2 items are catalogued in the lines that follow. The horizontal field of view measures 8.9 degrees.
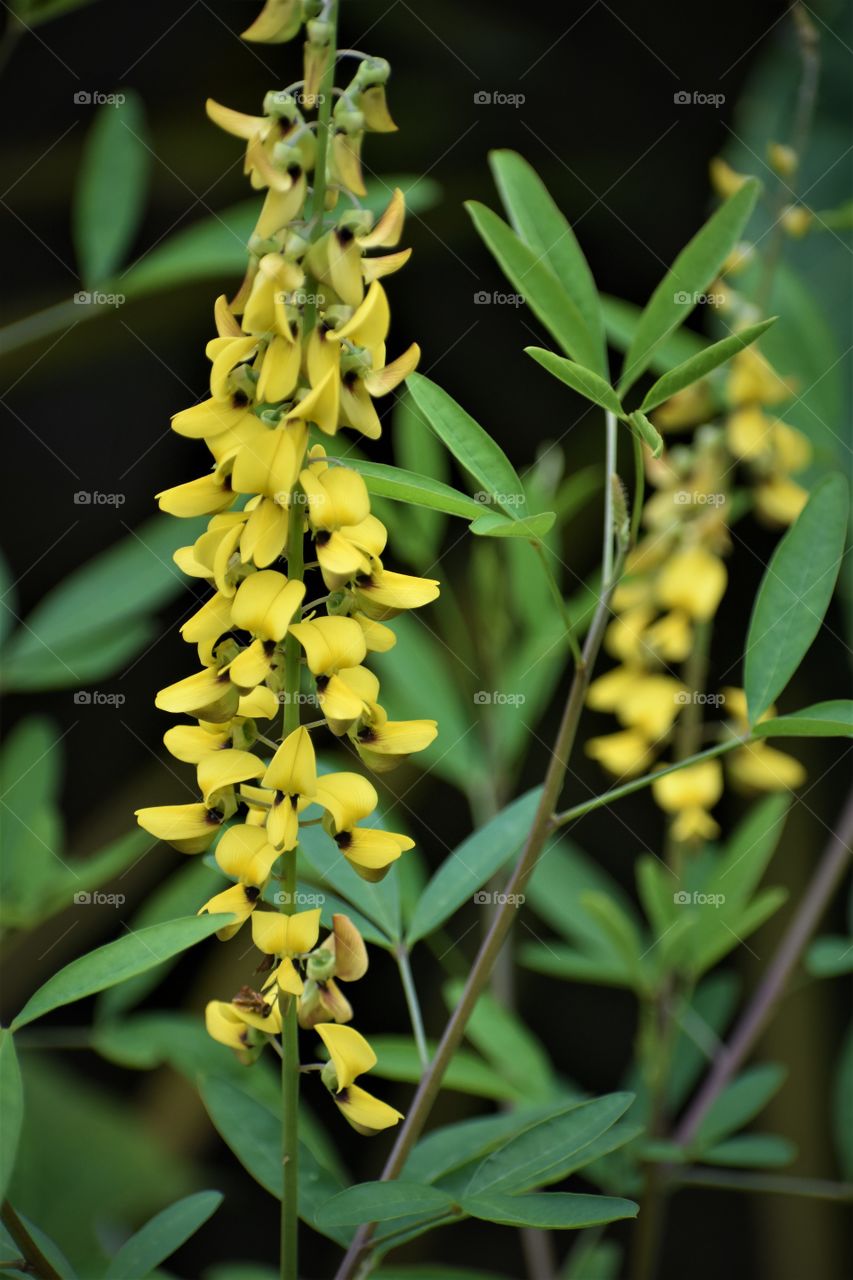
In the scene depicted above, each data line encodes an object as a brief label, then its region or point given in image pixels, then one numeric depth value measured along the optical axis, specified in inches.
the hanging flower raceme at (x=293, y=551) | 43.5
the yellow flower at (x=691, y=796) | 51.9
